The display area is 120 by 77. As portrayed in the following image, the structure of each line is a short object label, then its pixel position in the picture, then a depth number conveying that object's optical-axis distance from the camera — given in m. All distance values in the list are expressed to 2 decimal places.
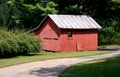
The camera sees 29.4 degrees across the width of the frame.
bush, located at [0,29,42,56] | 18.33
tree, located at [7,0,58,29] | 28.74
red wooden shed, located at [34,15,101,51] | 23.62
